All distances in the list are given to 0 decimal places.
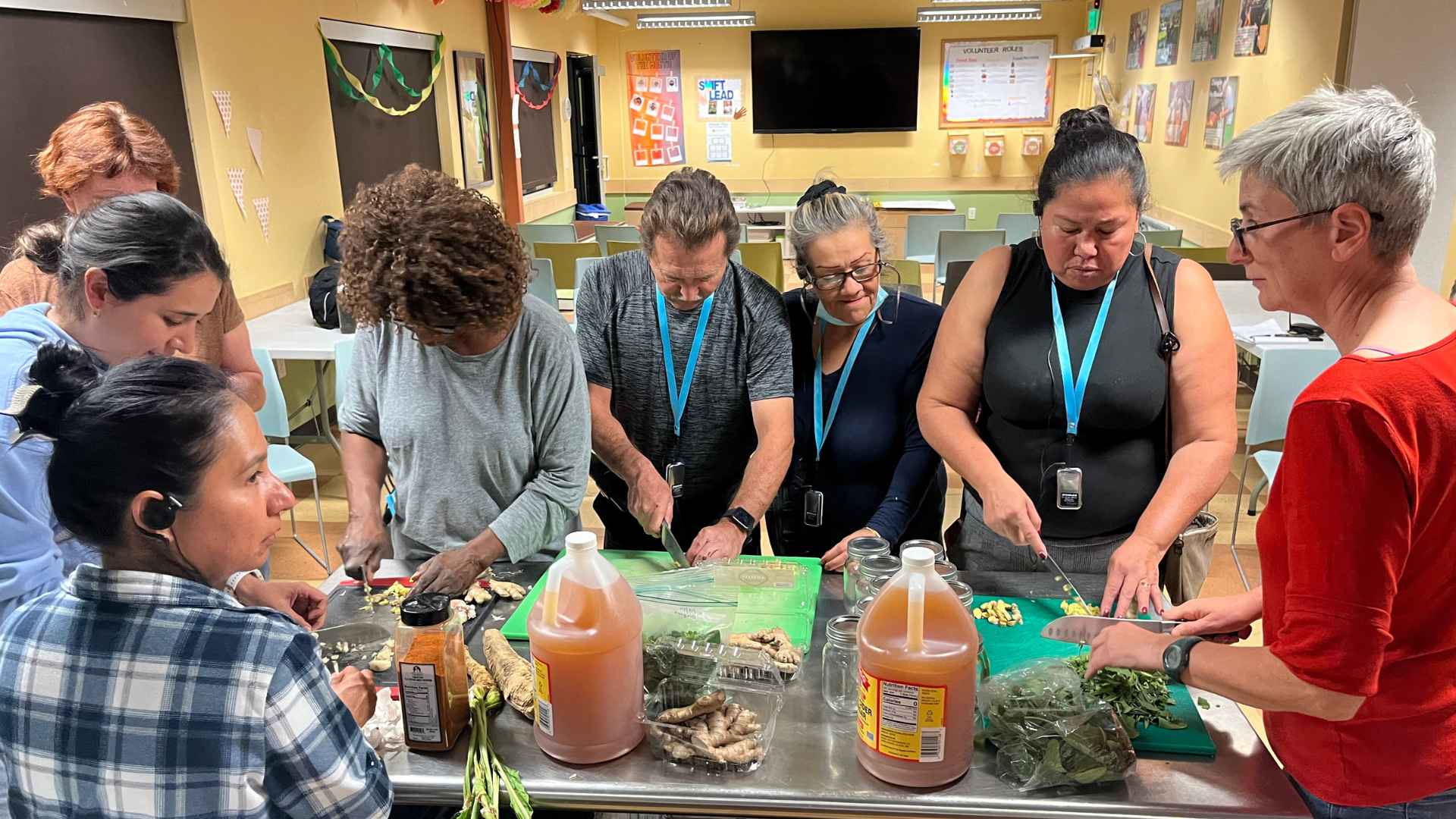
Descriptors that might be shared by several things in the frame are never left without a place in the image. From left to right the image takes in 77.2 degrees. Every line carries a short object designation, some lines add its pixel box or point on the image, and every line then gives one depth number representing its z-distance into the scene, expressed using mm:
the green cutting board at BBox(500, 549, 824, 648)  1503
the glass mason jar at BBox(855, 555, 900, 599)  1416
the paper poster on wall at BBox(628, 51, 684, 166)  9977
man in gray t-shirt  1878
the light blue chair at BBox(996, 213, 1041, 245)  7023
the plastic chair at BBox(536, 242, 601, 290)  5586
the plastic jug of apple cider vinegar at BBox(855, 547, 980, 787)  1047
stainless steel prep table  1108
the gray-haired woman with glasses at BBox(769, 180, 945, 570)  1902
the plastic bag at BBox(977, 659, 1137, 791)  1124
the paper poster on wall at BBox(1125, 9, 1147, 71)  7766
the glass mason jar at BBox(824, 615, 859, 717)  1282
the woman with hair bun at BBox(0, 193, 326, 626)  1357
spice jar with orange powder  1156
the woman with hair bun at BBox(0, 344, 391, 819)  933
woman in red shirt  920
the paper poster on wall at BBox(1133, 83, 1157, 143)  7629
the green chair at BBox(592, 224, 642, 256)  6512
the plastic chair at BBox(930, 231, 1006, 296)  5855
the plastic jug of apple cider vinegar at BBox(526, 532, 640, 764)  1124
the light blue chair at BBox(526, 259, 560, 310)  4887
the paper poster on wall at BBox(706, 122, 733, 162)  10055
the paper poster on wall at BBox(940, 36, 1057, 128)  9523
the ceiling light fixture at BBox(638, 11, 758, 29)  8727
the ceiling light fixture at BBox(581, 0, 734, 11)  7367
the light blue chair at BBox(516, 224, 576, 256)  6369
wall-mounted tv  9570
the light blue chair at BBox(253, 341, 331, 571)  3301
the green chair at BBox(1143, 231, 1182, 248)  5707
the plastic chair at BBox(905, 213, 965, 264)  7207
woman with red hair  2035
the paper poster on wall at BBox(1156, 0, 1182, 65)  6770
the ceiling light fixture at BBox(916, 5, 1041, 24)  8594
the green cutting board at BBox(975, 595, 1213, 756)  1199
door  9789
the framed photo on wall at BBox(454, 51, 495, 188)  7203
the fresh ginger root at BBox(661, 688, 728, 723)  1194
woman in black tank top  1610
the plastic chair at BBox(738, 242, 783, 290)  6070
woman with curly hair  1529
